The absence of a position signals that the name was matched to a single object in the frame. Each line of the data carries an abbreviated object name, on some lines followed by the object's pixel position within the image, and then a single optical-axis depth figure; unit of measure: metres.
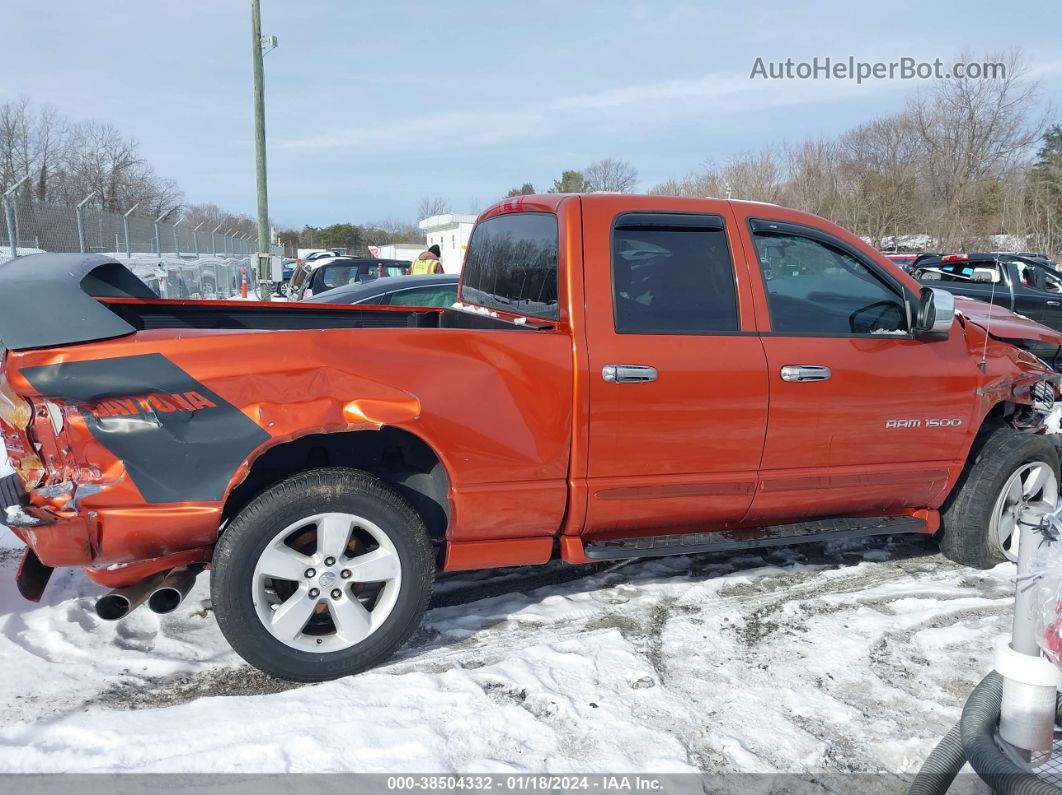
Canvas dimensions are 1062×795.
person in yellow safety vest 12.59
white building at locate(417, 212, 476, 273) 40.06
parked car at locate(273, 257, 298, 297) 21.44
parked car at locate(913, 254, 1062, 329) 13.09
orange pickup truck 2.97
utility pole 14.07
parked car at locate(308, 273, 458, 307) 8.20
